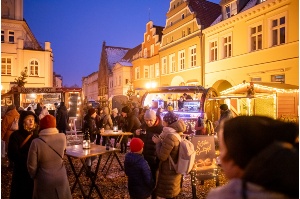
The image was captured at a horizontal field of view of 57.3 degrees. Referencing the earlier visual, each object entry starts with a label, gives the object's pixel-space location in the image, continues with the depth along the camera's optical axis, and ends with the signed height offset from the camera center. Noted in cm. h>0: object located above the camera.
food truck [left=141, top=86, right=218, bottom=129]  1437 -16
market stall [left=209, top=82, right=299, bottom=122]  1100 +9
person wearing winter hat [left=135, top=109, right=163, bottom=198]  500 -67
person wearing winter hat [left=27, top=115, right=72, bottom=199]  352 -81
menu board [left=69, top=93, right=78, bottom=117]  2103 -30
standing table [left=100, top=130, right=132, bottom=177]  881 -112
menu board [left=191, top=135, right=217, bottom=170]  577 -111
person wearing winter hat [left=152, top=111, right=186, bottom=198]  420 -99
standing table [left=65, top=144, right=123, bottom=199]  512 -105
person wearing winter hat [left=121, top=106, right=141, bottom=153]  971 -81
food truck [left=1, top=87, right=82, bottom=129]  1959 +9
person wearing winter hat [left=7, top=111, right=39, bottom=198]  394 -92
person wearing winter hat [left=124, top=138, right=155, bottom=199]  397 -107
